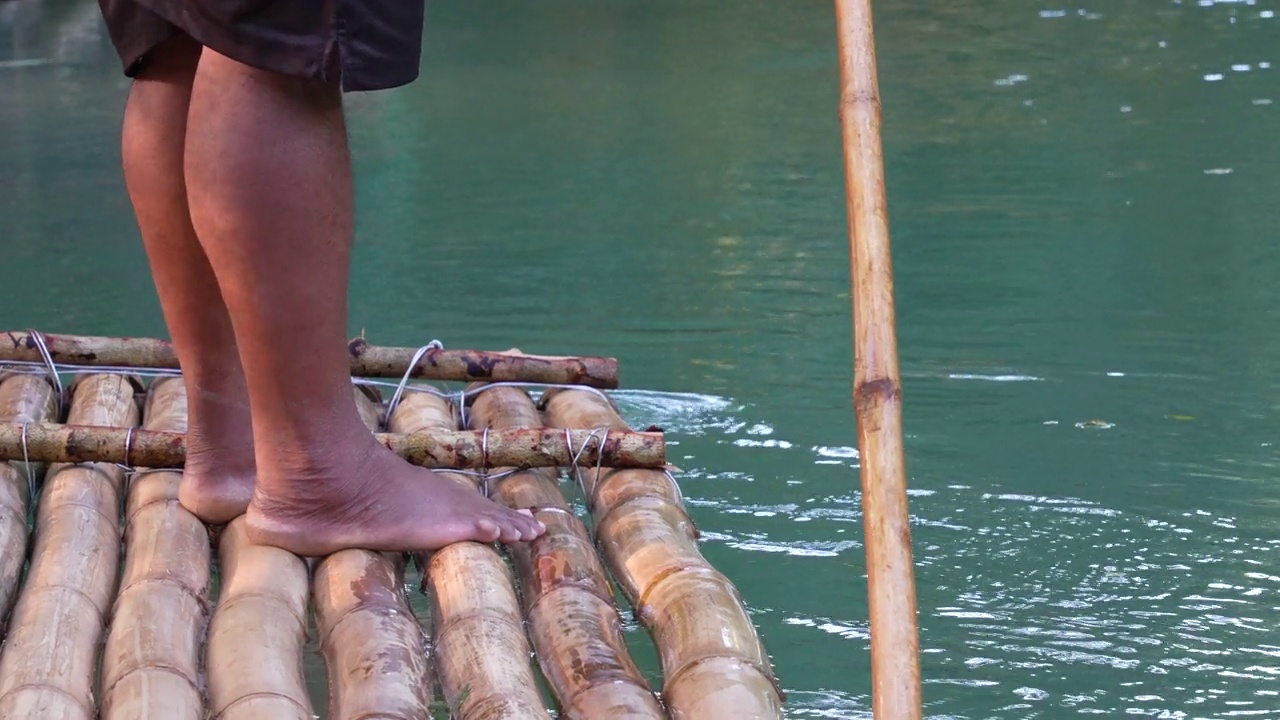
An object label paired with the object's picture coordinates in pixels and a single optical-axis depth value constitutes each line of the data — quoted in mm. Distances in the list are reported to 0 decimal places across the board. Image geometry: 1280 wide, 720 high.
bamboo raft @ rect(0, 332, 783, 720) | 4594
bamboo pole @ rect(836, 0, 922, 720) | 4414
